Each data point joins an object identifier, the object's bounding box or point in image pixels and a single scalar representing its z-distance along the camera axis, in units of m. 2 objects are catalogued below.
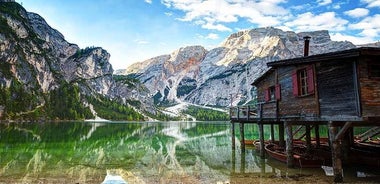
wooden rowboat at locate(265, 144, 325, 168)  26.17
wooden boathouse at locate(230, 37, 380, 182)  19.94
